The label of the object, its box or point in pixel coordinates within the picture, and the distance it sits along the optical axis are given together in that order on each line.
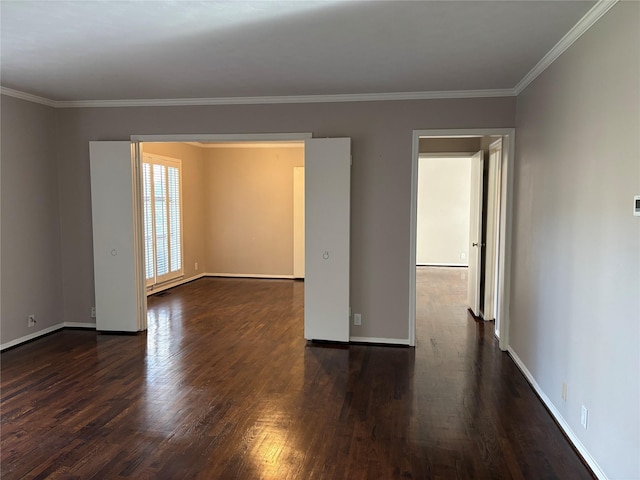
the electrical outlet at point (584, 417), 2.62
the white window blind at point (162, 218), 7.16
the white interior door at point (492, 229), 5.22
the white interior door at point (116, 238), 5.04
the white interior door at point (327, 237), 4.64
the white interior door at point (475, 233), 5.81
